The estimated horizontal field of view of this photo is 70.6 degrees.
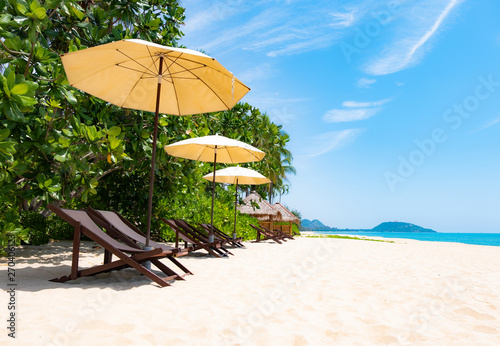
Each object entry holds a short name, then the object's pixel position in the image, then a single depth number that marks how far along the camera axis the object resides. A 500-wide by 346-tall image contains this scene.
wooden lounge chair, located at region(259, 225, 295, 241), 15.13
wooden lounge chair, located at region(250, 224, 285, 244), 13.14
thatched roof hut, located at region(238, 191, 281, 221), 20.55
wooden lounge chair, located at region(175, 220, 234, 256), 7.33
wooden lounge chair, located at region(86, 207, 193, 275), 4.62
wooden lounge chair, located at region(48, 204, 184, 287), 3.97
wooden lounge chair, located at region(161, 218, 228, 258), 7.08
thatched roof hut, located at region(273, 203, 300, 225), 22.91
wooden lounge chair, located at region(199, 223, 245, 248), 9.09
